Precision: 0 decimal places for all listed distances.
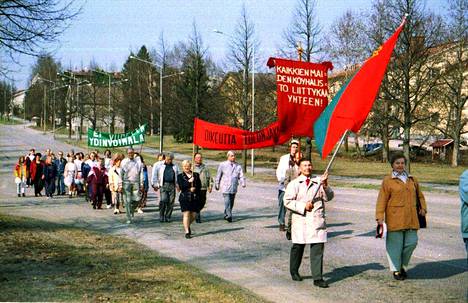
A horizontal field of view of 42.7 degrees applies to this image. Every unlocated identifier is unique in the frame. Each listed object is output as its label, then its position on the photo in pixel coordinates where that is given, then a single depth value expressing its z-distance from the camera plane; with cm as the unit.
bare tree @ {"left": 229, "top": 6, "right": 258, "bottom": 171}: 3545
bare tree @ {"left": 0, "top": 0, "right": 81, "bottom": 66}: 1229
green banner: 2312
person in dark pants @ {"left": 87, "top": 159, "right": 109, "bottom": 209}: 1811
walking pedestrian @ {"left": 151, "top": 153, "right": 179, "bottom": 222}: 1479
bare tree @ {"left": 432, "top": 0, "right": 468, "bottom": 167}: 4594
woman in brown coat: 813
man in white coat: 788
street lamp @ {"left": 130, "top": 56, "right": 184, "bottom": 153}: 4378
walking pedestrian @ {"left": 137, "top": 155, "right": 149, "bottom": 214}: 1761
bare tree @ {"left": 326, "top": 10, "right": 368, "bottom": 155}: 5048
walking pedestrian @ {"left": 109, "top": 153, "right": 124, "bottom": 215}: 1672
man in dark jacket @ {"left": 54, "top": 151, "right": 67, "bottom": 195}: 2312
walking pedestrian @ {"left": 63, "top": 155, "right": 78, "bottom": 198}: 2208
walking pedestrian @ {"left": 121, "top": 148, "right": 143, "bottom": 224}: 1470
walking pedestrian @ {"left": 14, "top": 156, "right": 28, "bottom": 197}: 2234
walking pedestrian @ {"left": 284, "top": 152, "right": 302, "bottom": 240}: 1217
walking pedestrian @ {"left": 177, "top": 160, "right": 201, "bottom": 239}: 1212
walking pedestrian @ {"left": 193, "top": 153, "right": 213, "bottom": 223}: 1405
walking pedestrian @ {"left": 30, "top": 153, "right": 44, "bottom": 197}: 2267
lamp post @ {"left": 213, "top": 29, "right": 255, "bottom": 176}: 3394
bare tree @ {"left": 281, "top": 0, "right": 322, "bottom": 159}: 3219
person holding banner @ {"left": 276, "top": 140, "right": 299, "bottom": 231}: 1230
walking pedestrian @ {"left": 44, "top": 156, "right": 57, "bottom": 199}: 2205
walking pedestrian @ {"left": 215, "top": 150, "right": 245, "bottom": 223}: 1475
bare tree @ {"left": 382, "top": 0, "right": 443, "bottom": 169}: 2645
